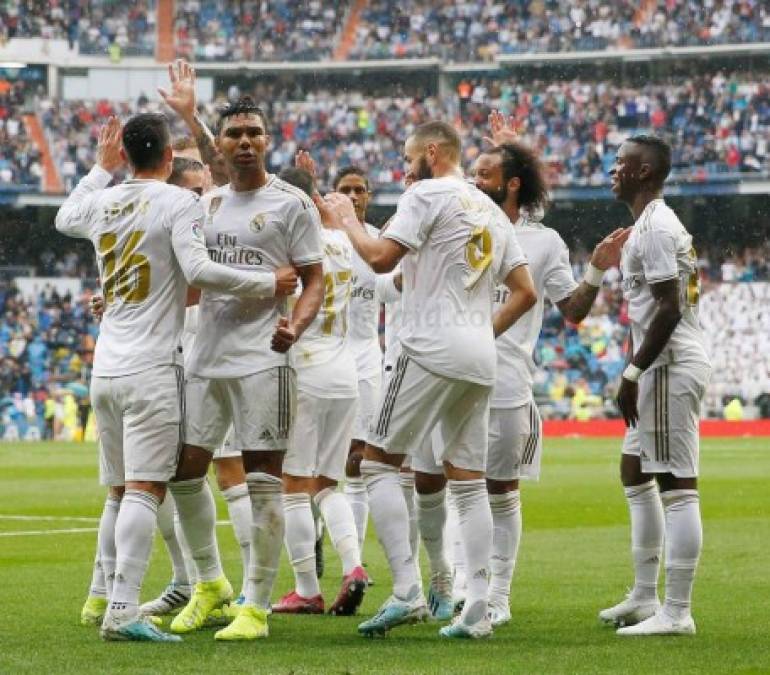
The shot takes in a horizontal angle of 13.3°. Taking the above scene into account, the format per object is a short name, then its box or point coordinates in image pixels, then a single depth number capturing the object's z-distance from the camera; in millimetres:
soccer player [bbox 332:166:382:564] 20536
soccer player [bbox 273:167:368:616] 17033
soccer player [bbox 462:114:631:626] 16630
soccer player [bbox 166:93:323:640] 14809
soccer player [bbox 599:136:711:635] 14995
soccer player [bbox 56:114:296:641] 14421
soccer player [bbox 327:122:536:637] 14793
